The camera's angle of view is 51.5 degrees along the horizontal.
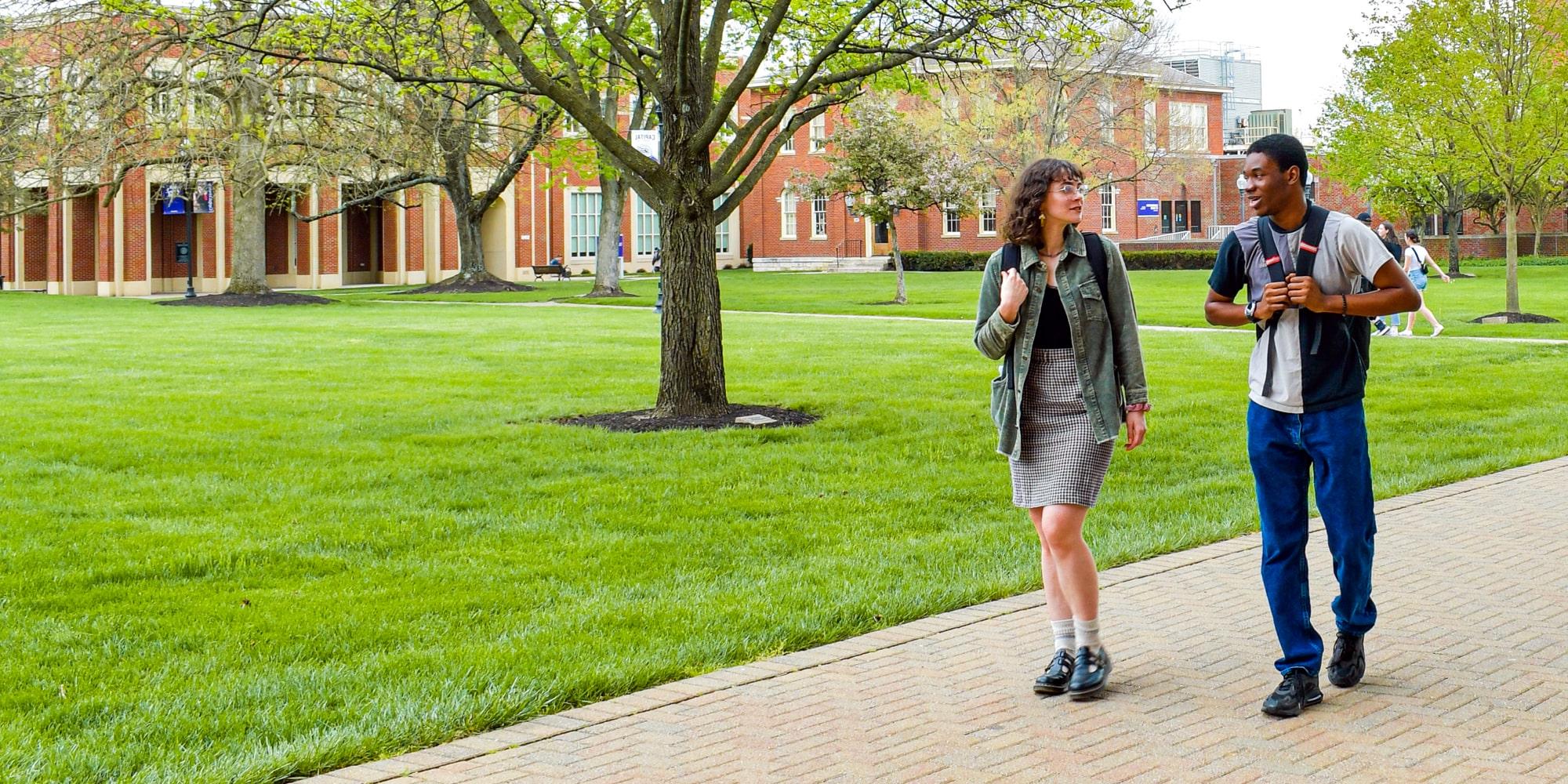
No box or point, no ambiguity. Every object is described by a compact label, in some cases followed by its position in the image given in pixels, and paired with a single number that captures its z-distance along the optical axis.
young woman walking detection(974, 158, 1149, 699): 5.07
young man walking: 4.91
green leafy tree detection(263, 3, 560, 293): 13.01
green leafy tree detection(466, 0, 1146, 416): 12.30
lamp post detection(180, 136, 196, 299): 38.62
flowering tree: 35.66
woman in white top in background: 22.08
